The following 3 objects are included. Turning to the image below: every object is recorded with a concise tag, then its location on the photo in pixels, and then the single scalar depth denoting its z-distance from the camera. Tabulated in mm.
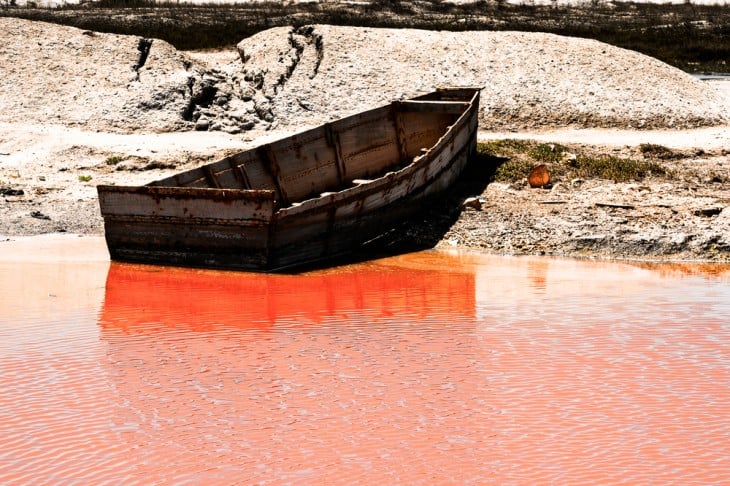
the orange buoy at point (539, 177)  17297
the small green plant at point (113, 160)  19641
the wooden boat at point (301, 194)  13352
